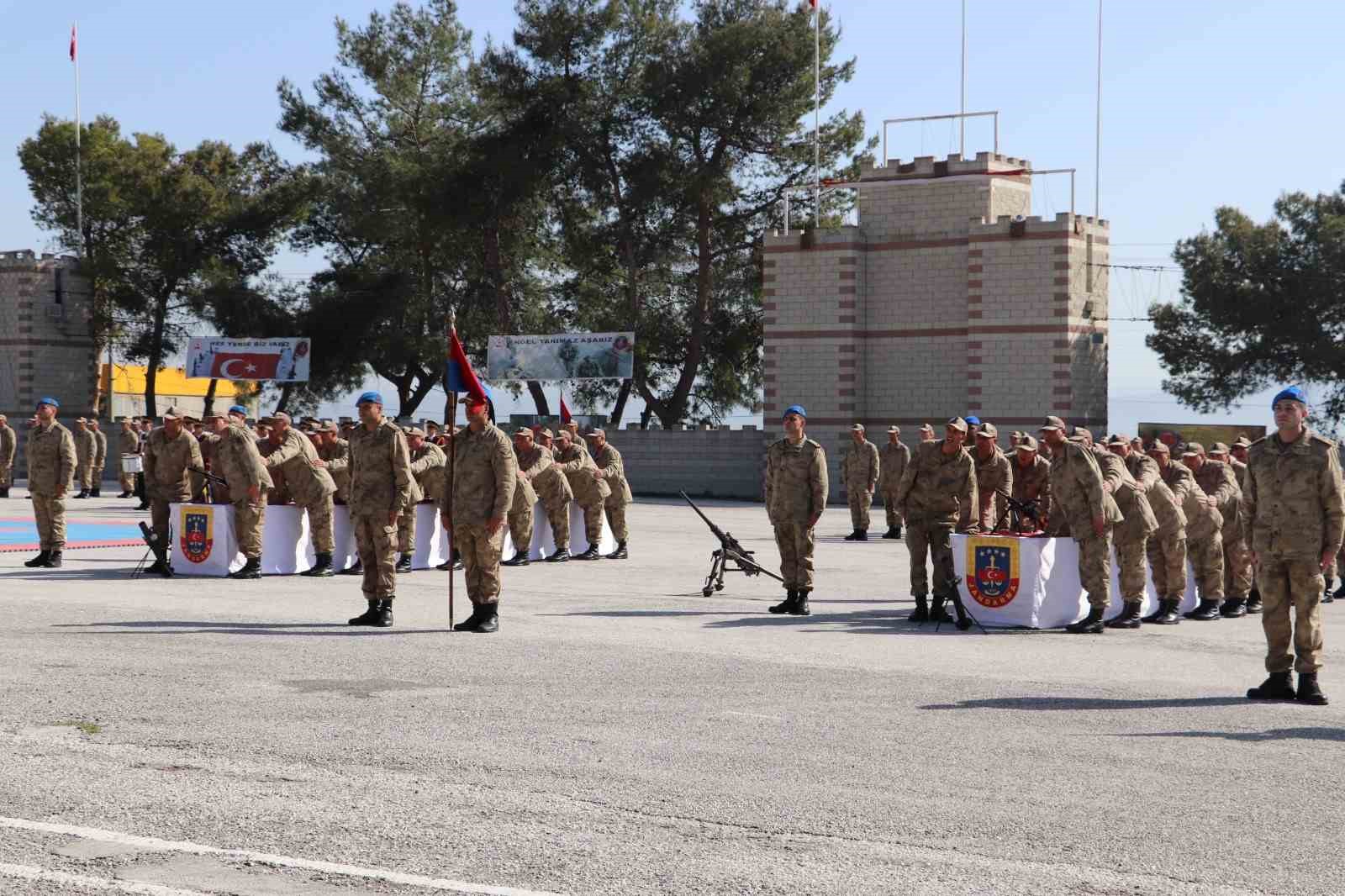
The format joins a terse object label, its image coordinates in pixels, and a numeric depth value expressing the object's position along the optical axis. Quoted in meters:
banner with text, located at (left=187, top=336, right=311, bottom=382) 53.06
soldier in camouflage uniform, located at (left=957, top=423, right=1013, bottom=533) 16.44
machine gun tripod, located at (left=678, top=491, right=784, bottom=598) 18.33
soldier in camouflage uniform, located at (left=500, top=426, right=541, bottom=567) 19.81
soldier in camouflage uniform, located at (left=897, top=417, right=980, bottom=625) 15.69
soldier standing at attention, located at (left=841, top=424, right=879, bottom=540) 29.02
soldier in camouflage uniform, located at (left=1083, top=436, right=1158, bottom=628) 15.50
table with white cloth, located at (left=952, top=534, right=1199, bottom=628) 15.09
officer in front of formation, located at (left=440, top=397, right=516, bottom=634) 14.22
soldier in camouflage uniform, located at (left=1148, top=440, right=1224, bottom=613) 16.53
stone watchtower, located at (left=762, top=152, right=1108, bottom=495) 40.34
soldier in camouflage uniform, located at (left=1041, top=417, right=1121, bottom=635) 14.69
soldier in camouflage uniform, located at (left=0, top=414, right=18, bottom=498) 39.53
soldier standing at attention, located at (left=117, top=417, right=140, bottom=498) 37.79
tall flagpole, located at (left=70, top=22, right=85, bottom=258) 55.06
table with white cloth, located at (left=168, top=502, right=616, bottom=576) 19.23
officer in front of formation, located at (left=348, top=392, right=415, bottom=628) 14.59
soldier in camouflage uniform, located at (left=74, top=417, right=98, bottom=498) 39.47
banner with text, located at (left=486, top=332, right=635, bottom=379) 46.66
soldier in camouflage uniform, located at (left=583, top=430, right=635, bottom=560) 23.47
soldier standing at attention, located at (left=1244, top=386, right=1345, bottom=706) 11.00
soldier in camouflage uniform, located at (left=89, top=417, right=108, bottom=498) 39.75
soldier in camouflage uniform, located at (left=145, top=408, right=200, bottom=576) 19.75
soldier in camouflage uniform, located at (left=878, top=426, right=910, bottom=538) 29.03
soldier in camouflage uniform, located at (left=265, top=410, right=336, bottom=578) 19.45
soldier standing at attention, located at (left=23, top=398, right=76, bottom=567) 20.20
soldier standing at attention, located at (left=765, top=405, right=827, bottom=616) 16.31
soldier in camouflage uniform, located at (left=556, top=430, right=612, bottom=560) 22.84
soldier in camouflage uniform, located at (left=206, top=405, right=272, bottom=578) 18.73
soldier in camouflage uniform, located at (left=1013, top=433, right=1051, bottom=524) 16.81
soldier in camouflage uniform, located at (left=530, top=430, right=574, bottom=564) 22.33
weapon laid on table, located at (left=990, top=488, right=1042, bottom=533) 16.36
